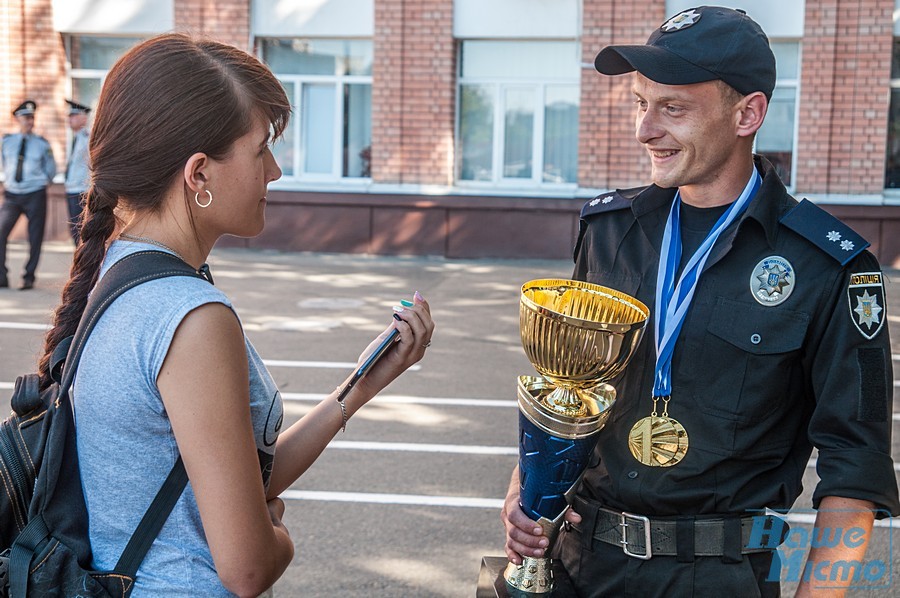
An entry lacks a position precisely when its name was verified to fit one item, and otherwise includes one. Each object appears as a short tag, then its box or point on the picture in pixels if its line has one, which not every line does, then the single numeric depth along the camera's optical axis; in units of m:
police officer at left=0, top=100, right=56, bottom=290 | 12.27
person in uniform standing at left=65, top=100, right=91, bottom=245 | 12.58
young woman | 1.69
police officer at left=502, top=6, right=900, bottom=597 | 2.08
